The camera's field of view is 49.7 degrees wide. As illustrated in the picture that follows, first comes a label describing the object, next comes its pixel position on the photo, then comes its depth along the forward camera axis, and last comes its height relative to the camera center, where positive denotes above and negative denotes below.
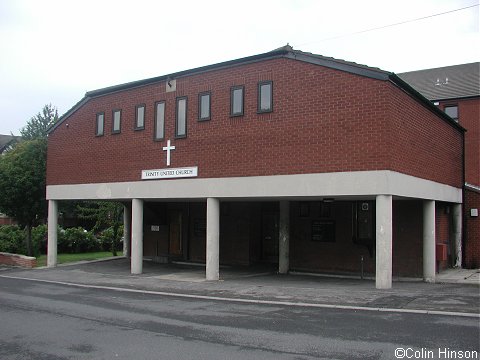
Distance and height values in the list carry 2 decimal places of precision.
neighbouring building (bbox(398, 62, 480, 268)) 30.02 +6.88
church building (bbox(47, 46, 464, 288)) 14.21 +1.64
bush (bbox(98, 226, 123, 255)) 35.50 -2.07
